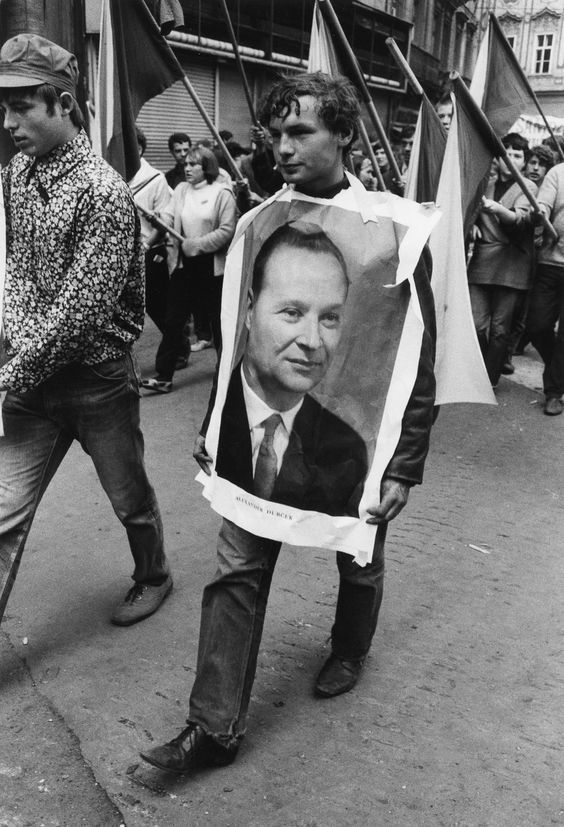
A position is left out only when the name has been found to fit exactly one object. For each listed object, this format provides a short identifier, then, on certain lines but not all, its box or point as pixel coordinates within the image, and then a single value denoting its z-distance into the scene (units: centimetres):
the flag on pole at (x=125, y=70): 497
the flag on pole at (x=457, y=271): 351
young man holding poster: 254
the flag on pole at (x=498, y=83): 604
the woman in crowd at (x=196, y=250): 712
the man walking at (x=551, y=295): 700
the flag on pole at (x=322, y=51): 548
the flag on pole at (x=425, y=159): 588
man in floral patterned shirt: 290
